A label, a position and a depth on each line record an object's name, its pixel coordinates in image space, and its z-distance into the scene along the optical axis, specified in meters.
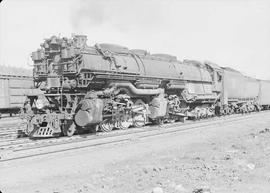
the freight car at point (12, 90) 25.25
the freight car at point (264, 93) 36.72
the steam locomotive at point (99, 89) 14.08
